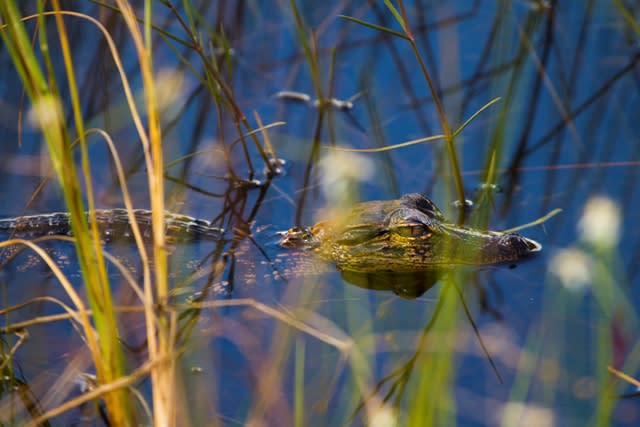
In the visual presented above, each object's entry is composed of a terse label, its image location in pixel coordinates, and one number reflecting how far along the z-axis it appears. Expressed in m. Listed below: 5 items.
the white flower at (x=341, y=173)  7.95
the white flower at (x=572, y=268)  6.69
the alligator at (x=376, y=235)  7.10
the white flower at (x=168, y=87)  9.47
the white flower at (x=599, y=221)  4.93
